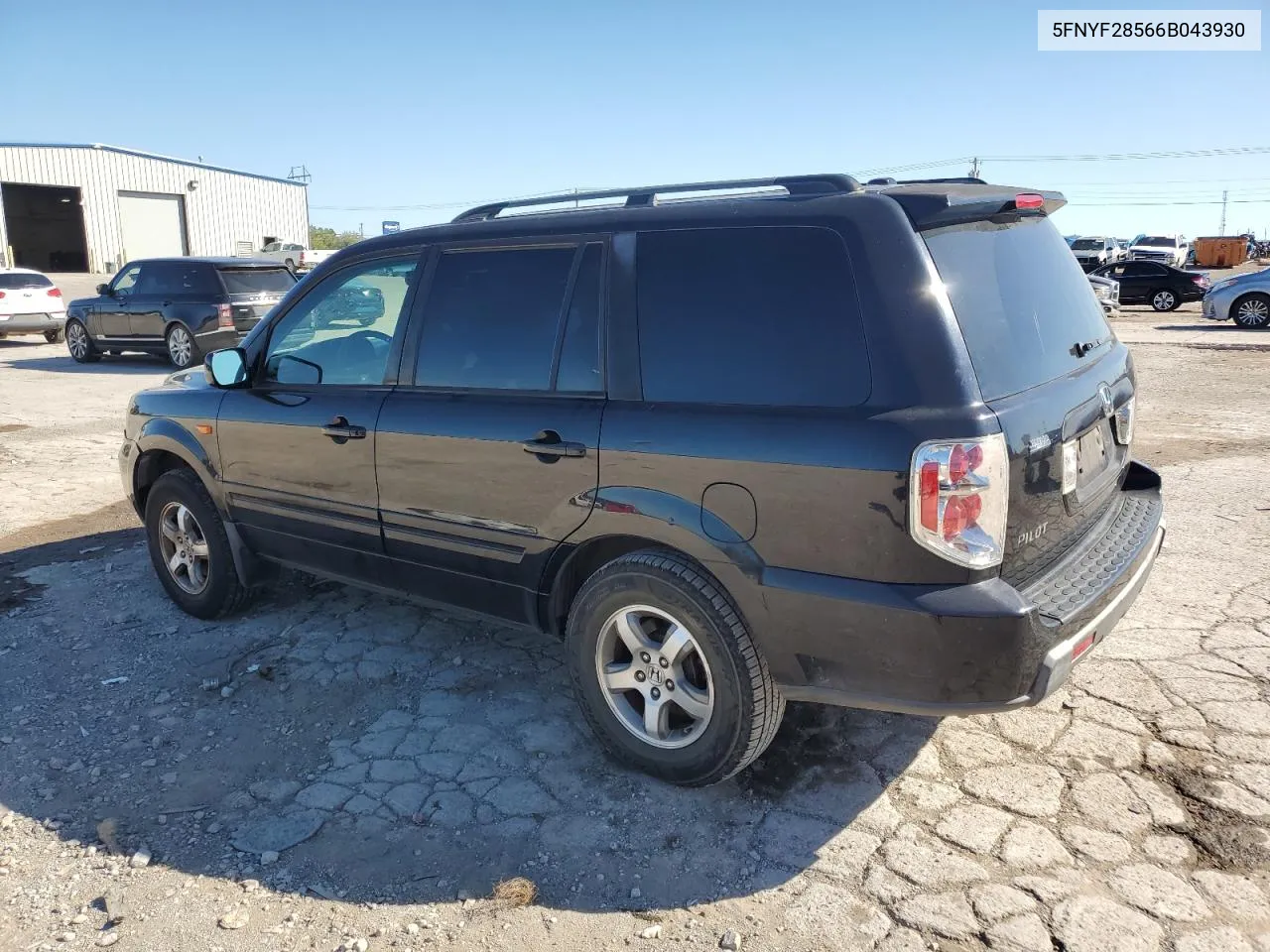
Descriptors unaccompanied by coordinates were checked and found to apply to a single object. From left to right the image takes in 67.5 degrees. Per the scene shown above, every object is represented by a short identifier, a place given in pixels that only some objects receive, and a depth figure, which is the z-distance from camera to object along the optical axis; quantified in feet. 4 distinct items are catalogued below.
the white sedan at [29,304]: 62.69
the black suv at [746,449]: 8.64
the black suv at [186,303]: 47.75
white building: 118.73
